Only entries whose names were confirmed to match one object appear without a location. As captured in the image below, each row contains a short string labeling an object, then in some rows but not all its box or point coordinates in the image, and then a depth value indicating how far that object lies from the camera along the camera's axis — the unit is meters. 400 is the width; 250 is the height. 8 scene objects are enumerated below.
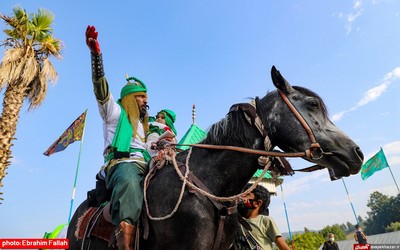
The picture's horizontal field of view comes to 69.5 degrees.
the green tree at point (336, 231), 76.84
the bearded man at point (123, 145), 3.17
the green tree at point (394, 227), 73.25
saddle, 3.62
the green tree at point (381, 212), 101.96
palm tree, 12.81
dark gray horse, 3.00
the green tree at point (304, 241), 35.52
